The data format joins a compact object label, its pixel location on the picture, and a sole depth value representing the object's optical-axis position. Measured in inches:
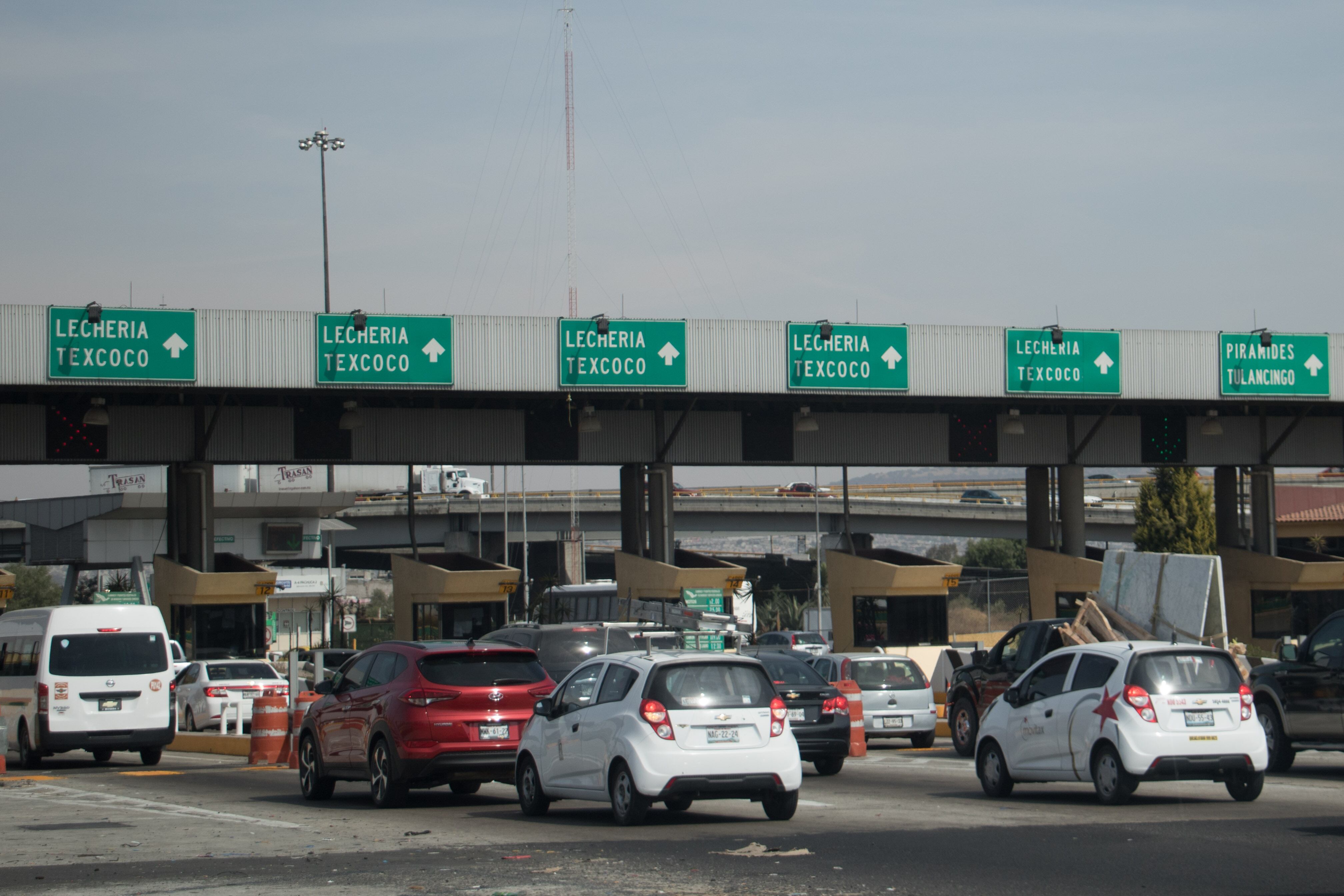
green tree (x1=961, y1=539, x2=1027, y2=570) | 5698.8
